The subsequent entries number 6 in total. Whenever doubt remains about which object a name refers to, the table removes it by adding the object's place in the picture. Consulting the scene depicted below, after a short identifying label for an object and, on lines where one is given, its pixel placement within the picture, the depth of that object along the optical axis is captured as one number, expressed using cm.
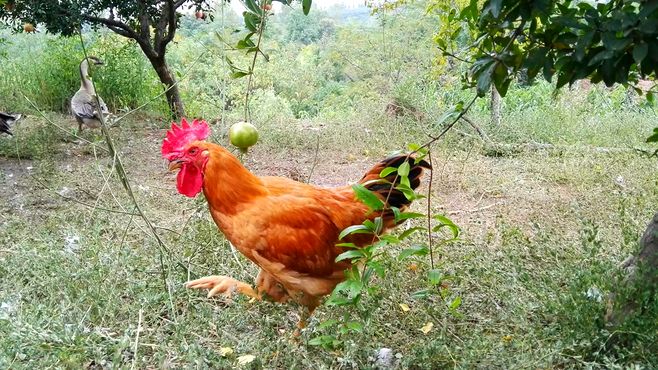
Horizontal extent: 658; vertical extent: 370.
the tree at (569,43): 125
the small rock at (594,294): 203
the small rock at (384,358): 197
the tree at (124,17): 521
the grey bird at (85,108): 571
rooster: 220
